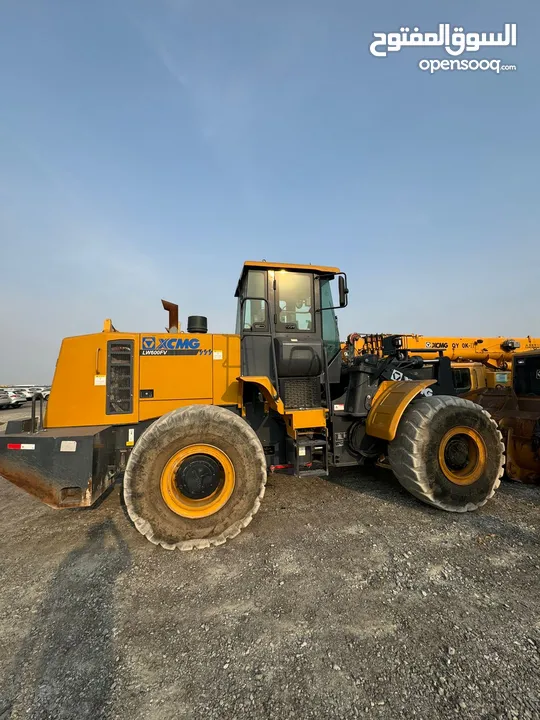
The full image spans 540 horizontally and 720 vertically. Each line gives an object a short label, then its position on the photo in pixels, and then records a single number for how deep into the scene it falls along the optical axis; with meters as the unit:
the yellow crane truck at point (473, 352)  10.44
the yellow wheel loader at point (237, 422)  3.48
